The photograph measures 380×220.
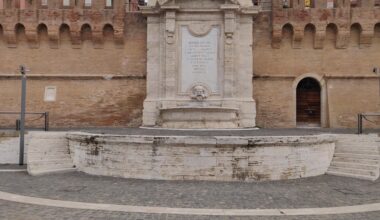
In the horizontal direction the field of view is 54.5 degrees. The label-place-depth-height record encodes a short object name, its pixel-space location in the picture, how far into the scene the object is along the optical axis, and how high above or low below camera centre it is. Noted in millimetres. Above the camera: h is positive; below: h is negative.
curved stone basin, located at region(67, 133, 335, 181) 8961 -900
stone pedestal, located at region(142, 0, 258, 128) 16375 +2836
